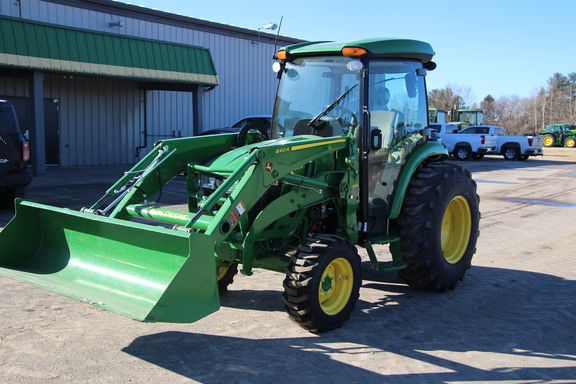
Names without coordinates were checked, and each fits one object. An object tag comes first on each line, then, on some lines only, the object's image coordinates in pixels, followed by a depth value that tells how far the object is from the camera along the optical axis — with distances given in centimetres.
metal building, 1582
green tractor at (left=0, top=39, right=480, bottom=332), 443
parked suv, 948
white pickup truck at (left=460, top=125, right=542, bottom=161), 2791
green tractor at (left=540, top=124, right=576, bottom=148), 4303
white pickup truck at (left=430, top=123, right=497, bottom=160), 2781
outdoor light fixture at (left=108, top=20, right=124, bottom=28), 1930
